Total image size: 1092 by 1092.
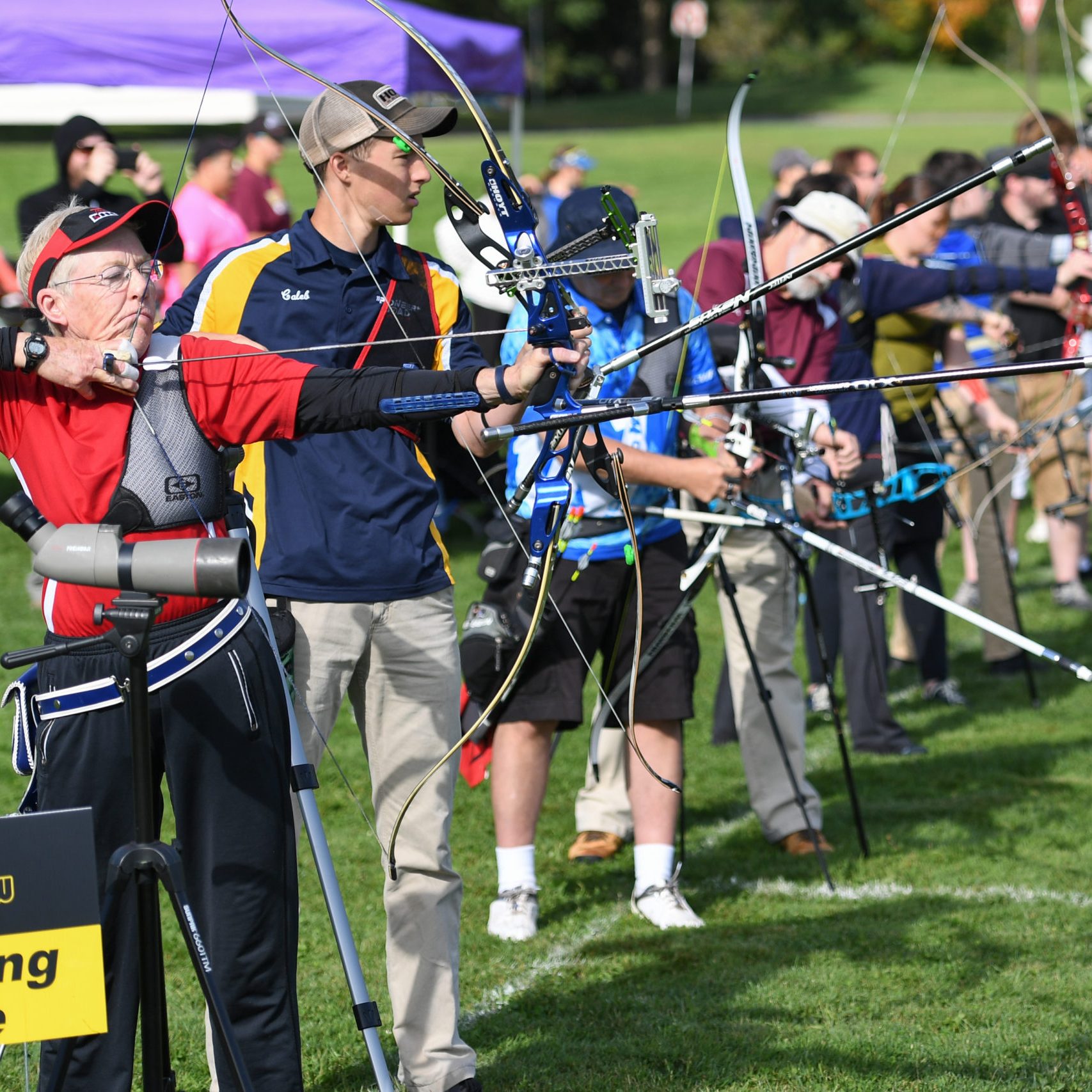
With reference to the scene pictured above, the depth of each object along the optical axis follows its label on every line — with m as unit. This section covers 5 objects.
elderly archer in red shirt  4.78
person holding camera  13.34
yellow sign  4.27
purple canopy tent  15.57
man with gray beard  8.97
